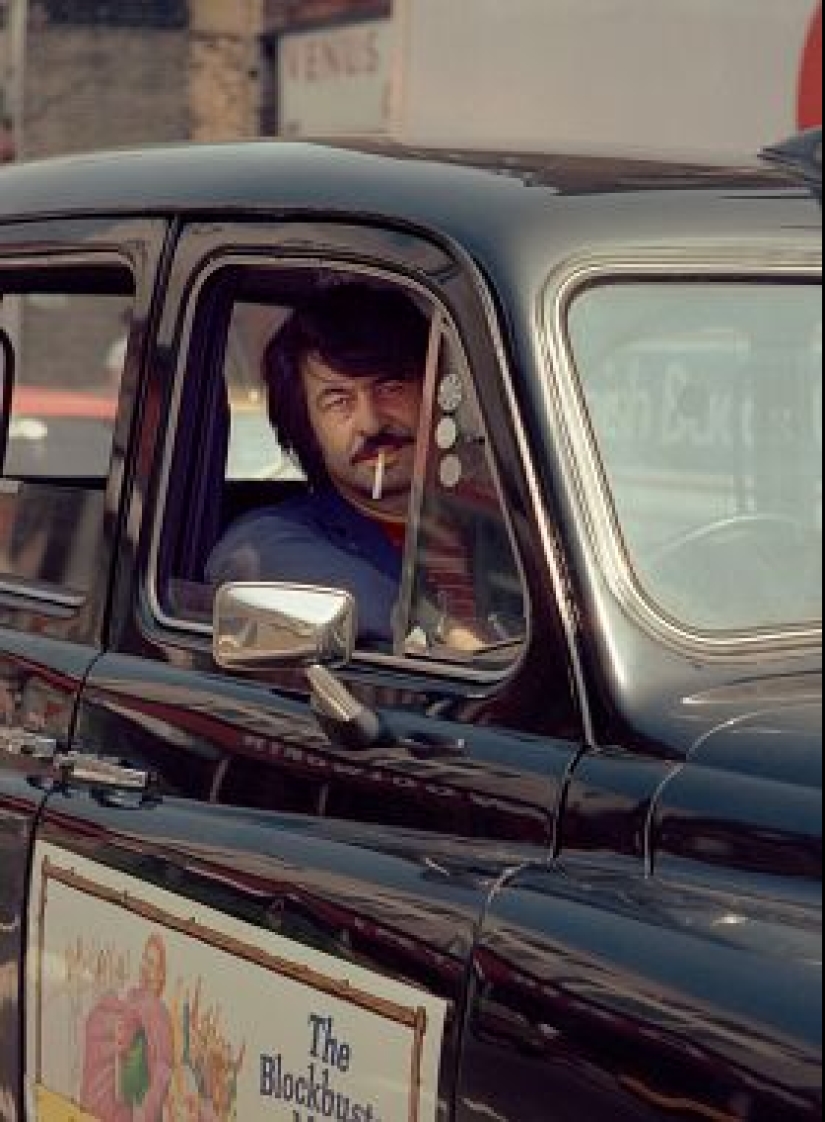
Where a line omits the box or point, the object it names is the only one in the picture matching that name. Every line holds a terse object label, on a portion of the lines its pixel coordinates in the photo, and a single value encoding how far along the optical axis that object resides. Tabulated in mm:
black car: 2898
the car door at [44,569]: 3844
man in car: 3680
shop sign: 24938
